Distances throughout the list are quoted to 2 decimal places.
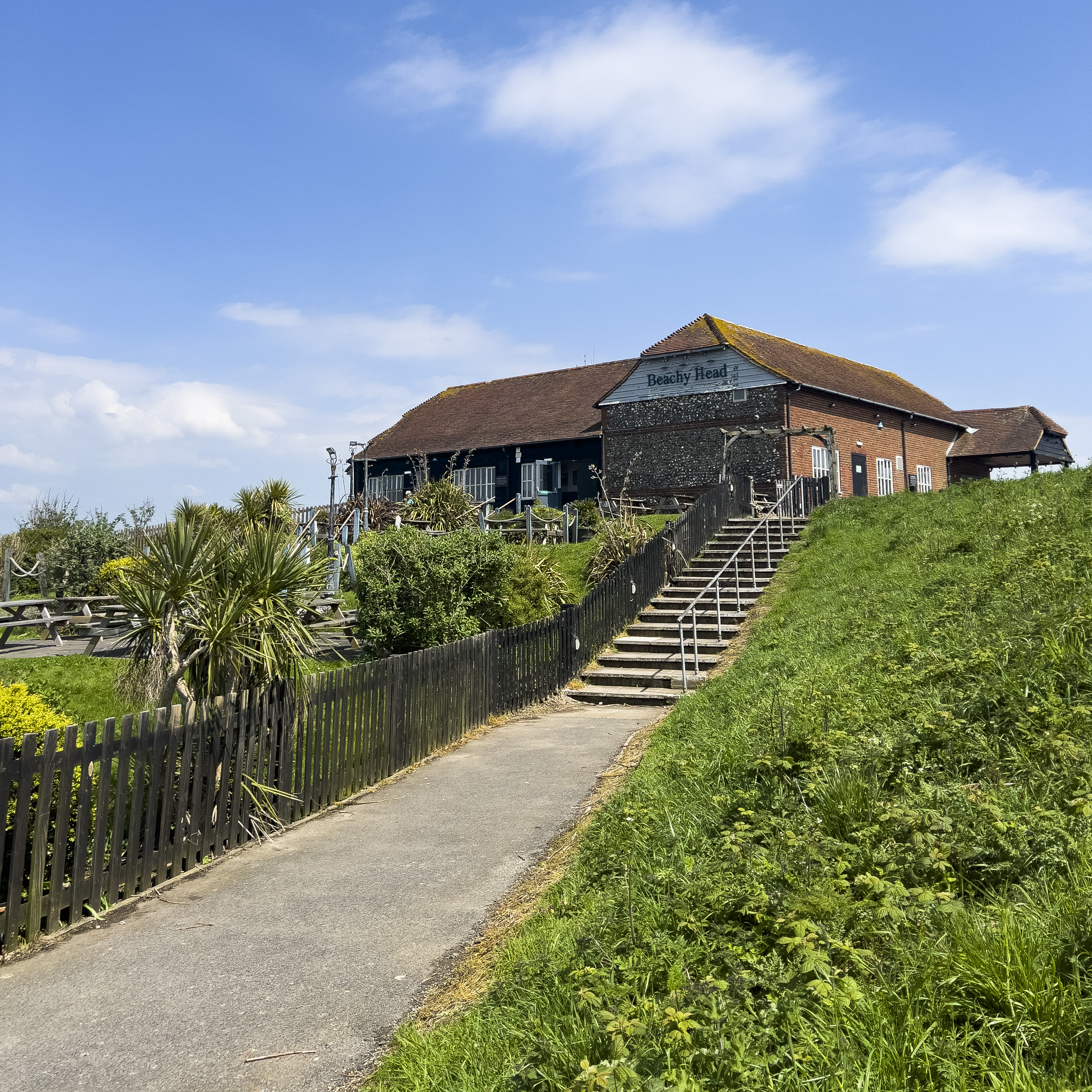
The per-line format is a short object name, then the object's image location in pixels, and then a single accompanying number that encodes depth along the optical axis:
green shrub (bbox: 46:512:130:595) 28.47
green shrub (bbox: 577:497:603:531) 27.75
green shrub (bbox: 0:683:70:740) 6.36
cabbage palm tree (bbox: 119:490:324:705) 7.81
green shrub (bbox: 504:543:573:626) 15.82
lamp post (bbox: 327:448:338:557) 24.88
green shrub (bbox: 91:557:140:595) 21.67
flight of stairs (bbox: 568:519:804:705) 13.82
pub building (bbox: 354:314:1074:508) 33.59
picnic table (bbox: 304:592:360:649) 16.56
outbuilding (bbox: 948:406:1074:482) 41.97
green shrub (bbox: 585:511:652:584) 20.20
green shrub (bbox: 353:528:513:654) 14.55
